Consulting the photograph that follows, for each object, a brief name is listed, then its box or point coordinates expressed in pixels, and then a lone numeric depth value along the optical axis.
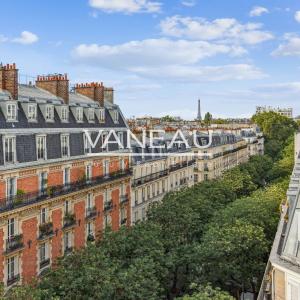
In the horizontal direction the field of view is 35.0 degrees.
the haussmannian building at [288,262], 12.66
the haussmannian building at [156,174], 41.91
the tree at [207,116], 162.62
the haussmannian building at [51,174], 25.91
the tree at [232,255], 22.61
